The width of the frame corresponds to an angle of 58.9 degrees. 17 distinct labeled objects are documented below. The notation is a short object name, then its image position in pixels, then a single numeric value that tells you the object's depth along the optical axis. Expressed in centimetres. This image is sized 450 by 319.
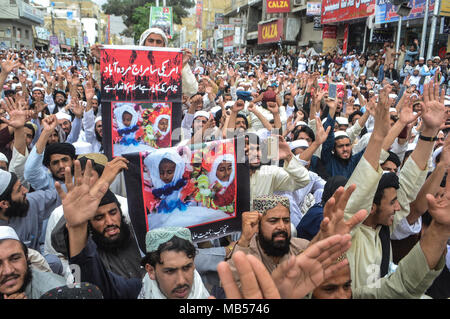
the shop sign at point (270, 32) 2900
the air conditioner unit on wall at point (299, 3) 2657
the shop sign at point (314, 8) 2311
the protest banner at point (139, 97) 367
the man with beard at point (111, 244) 245
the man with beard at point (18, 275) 197
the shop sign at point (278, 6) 2759
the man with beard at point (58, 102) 758
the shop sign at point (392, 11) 1362
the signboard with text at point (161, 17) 1678
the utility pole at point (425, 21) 1159
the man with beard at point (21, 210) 277
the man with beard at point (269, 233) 237
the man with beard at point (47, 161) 326
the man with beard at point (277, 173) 315
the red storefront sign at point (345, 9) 1777
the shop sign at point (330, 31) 2244
